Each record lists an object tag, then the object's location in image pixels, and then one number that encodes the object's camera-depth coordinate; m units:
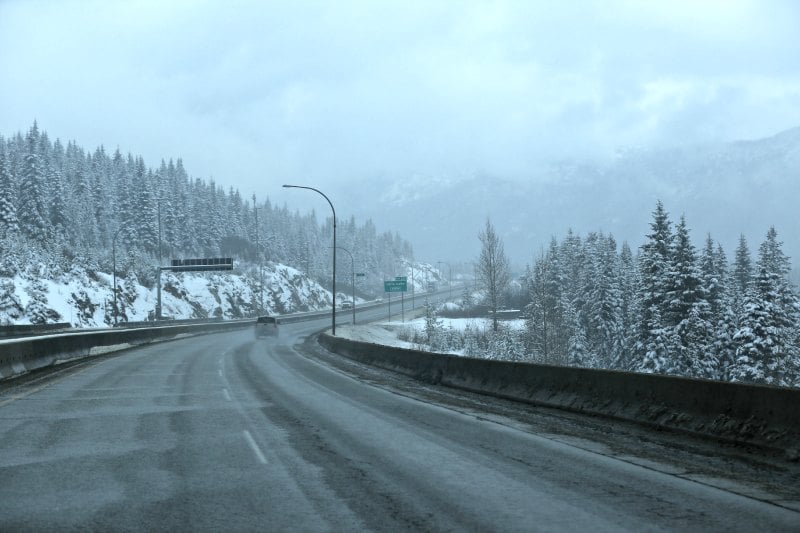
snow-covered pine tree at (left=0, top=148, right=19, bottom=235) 86.12
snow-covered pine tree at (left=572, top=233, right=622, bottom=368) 66.75
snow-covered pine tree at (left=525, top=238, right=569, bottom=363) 67.95
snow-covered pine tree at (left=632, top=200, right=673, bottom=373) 48.59
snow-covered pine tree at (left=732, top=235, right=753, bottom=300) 68.11
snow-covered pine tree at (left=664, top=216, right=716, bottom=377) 47.81
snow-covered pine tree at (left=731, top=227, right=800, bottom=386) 43.53
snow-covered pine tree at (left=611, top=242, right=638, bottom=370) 61.97
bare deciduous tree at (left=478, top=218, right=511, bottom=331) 76.25
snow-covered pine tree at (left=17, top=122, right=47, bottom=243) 94.06
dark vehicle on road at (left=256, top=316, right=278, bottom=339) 59.78
